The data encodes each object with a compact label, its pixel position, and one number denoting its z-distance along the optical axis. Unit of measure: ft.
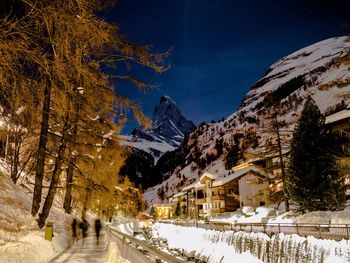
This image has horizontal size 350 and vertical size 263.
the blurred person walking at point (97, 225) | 104.37
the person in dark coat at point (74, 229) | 71.62
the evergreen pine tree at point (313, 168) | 102.42
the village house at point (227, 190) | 219.98
